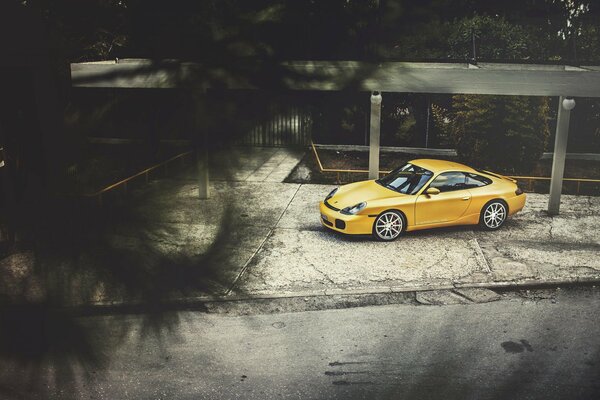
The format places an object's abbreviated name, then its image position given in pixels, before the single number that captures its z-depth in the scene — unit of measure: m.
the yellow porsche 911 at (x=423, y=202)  9.55
